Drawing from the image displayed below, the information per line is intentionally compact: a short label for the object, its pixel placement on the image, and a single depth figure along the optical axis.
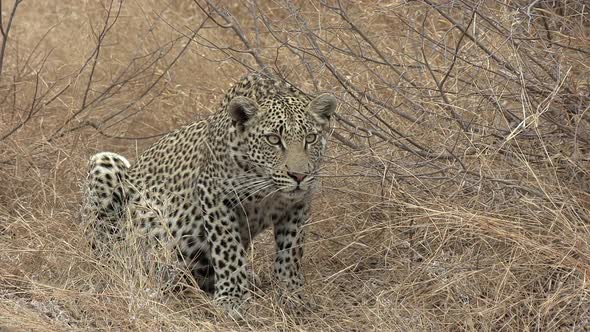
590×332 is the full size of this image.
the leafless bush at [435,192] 11.63
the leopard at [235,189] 12.77
